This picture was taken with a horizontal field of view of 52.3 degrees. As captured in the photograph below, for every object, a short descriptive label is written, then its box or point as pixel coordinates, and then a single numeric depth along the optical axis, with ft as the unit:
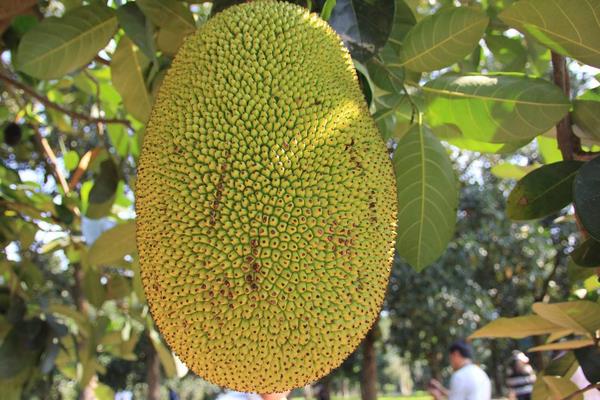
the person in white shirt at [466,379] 13.56
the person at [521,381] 16.30
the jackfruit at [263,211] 2.43
